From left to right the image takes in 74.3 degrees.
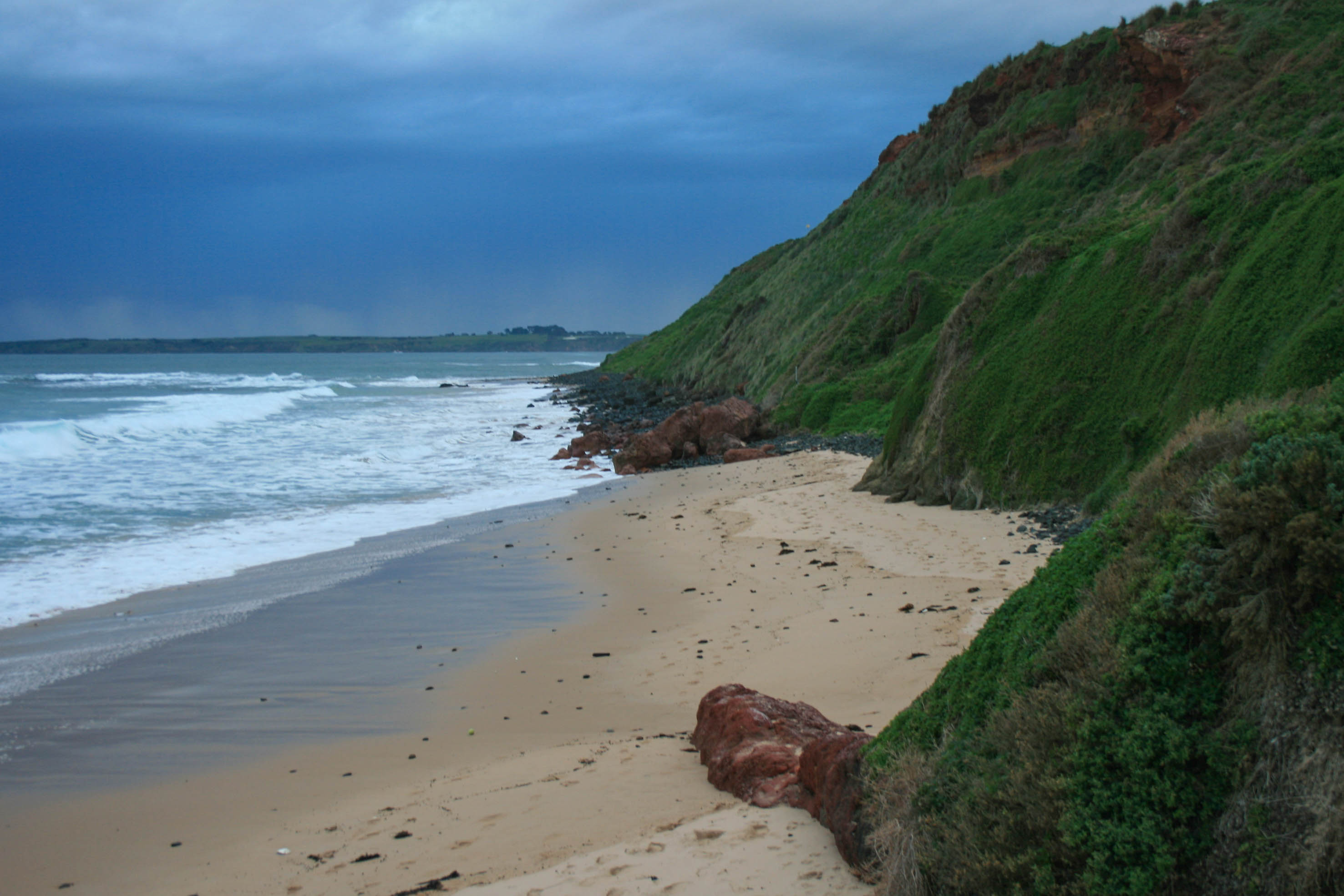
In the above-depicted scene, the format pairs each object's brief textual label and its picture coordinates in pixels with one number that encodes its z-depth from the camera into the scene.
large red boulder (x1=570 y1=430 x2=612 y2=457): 27.70
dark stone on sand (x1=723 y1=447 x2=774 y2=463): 23.56
